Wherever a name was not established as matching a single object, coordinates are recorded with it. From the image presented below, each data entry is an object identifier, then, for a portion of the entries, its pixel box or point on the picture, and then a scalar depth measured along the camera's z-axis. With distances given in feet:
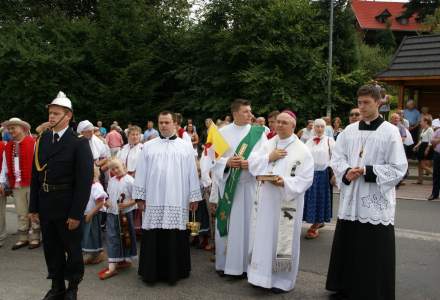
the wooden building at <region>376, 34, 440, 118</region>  51.08
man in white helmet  15.61
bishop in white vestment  16.66
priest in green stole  18.56
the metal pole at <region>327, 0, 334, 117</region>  63.77
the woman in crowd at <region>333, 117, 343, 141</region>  45.96
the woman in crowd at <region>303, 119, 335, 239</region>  24.45
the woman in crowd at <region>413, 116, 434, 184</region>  41.14
